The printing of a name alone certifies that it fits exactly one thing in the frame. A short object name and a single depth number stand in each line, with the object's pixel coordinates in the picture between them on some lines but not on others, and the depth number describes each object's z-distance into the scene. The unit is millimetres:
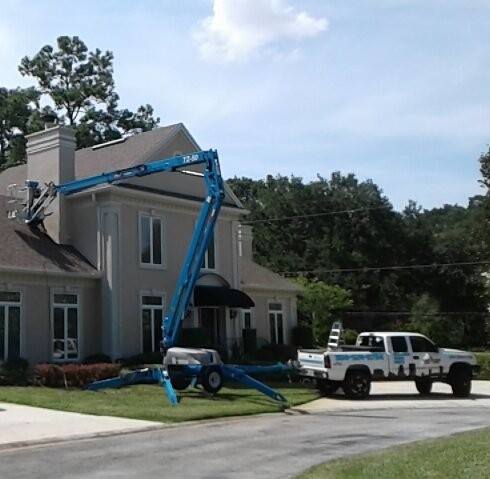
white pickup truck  23766
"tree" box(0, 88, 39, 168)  60184
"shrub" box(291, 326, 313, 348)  39906
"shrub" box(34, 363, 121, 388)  24344
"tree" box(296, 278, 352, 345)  51344
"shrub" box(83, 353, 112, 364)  28812
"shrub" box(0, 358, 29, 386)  24562
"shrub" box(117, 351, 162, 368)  28977
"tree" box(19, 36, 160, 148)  62562
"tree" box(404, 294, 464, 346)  56531
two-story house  27828
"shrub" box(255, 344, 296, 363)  35281
